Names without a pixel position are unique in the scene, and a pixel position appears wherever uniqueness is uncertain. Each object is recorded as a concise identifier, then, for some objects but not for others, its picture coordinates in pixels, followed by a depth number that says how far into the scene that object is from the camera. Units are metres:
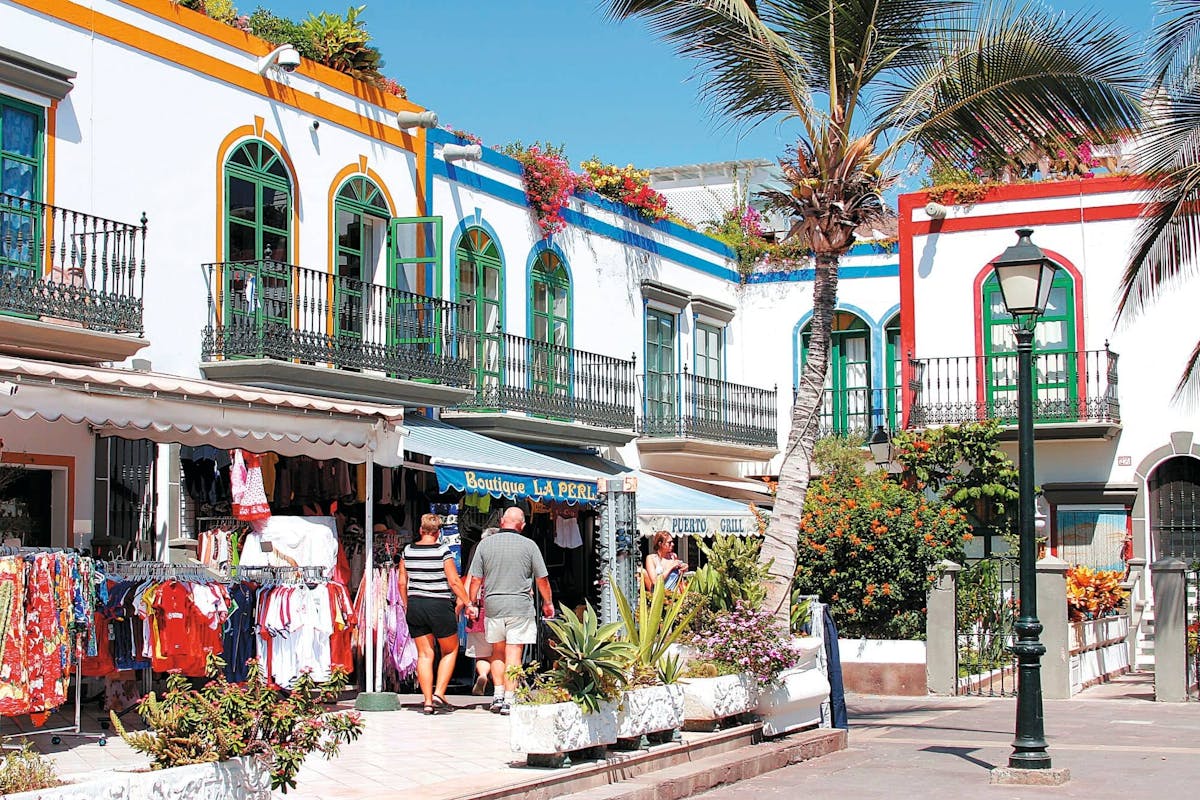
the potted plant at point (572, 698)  9.17
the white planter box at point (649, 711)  9.91
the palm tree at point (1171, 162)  15.88
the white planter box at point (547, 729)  9.15
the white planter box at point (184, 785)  5.79
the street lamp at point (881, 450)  22.25
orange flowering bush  17.36
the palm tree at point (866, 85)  13.54
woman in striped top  12.60
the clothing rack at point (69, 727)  9.64
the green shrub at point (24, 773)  5.79
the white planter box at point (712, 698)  11.05
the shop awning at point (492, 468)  15.20
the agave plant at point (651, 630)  10.52
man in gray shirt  12.08
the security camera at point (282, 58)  16.88
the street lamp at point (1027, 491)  10.61
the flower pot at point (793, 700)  11.70
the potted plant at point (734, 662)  11.11
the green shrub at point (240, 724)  6.48
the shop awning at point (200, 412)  10.02
